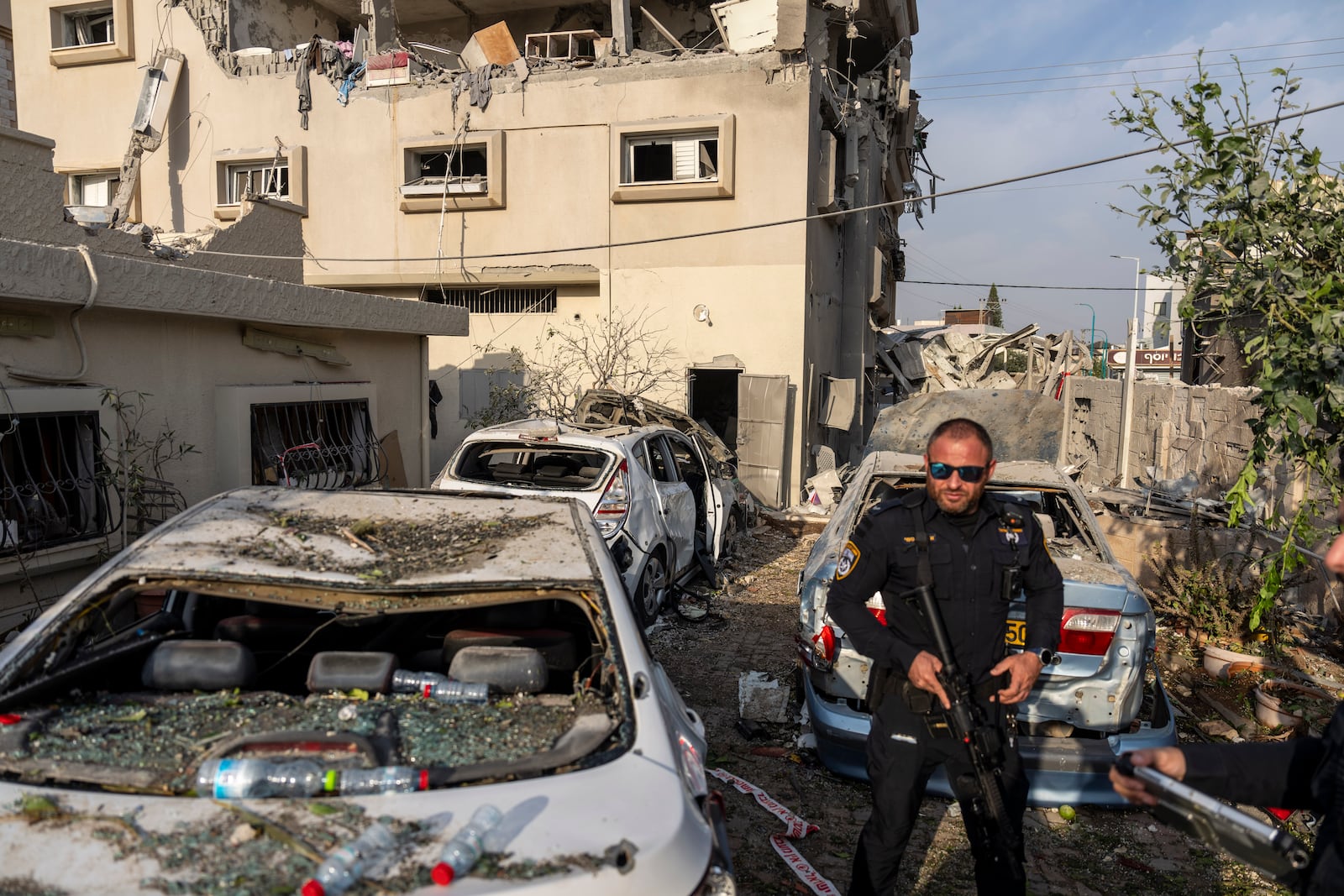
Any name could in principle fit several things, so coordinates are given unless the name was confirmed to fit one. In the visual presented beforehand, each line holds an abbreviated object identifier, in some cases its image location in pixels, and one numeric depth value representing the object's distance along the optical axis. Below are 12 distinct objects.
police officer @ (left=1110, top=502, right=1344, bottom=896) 1.97
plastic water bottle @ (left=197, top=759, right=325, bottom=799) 2.08
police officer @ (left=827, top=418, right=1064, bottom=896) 2.78
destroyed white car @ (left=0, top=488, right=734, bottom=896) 1.86
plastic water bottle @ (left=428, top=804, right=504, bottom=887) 1.76
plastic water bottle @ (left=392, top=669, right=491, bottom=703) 2.71
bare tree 13.34
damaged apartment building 12.86
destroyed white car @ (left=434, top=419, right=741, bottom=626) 6.53
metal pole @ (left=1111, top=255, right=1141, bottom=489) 10.98
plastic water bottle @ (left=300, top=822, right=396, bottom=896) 1.73
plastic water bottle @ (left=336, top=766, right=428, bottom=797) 2.09
